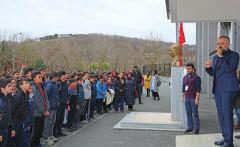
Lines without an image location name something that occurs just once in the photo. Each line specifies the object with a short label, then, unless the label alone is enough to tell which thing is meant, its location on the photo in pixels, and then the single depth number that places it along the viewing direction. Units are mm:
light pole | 43125
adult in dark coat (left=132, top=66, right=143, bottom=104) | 23744
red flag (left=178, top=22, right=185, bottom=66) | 15383
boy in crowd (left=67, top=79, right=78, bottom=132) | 12703
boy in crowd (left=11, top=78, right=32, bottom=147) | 8375
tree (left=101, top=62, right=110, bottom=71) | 57994
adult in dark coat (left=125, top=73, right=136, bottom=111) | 20062
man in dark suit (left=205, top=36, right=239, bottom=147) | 7746
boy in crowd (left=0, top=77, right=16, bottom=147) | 7336
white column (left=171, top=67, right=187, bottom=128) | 13930
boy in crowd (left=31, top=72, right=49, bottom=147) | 9625
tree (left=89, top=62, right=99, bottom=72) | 53312
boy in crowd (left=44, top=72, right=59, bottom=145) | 10742
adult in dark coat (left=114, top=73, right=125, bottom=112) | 19500
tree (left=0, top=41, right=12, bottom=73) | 41069
